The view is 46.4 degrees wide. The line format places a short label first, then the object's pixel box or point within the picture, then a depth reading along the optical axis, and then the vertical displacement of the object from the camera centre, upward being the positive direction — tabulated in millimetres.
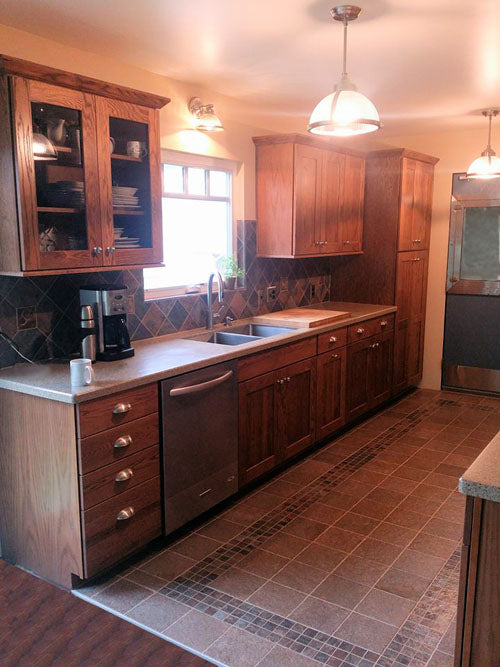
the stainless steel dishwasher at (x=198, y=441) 2785 -982
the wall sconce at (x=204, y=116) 3609 +793
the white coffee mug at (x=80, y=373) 2408 -520
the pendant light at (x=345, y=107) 2438 +578
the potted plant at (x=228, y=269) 3969 -160
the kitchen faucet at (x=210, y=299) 3781 -352
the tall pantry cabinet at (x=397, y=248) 4961 -24
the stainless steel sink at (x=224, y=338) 3766 -597
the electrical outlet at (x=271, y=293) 4574 -371
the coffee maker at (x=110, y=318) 2854 -360
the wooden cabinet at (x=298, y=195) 4184 +373
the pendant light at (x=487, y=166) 4484 +606
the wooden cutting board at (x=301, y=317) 4027 -515
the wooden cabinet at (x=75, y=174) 2422 +329
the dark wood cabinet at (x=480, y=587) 1542 -911
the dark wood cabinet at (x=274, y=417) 3334 -1047
